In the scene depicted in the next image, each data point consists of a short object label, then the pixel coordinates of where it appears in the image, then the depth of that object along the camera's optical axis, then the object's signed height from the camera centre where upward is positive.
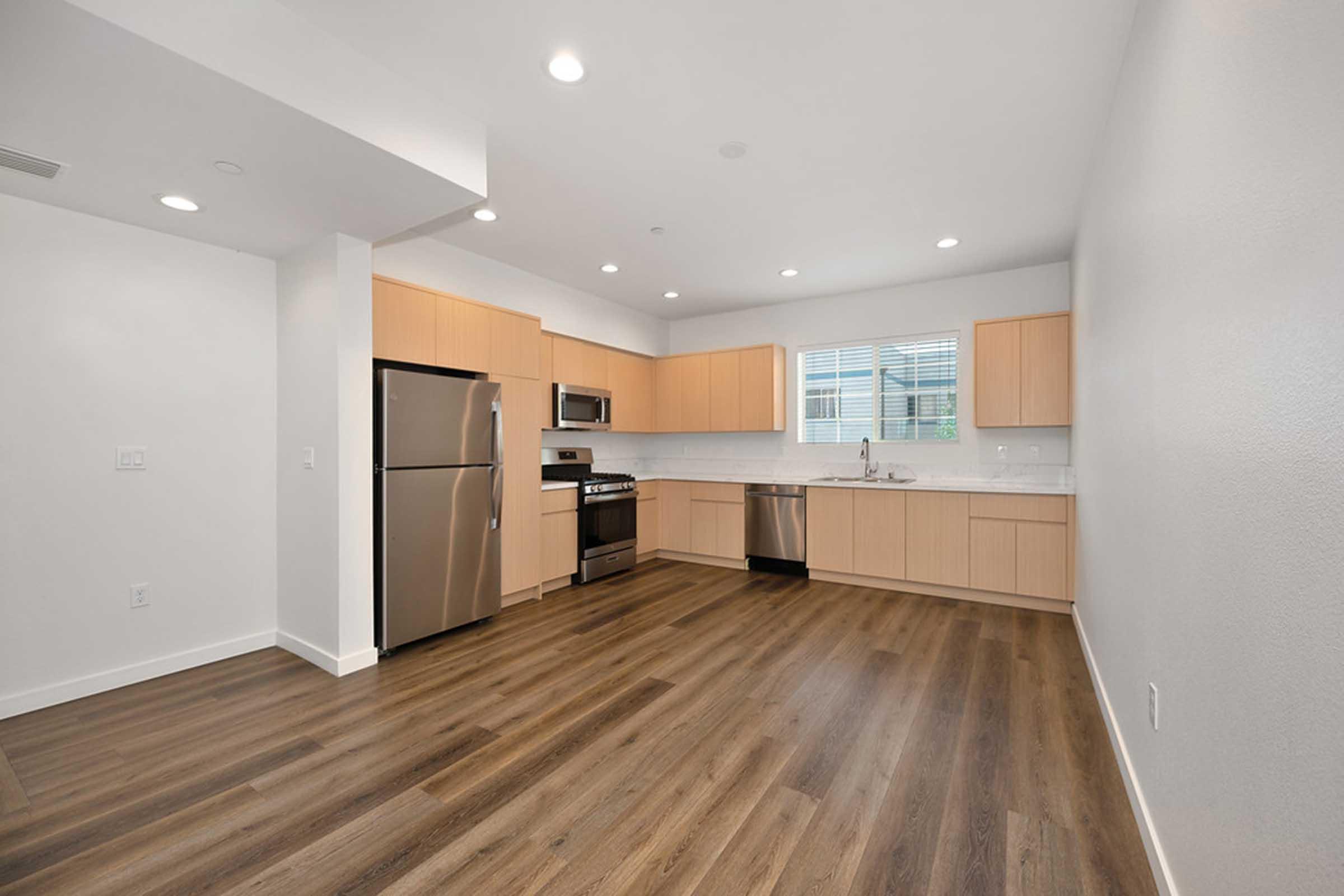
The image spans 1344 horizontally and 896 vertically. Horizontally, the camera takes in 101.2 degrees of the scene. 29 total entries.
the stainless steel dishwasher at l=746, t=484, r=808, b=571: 5.02 -0.73
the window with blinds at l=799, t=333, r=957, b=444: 4.99 +0.52
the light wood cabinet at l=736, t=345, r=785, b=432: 5.51 +0.58
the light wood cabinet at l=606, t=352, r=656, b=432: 5.76 +0.59
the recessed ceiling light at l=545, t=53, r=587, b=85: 2.15 +1.50
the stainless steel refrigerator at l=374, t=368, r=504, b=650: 3.28 -0.35
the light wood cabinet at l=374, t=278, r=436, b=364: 3.39 +0.79
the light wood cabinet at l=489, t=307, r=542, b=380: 4.09 +0.79
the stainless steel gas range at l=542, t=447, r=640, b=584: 4.89 -0.60
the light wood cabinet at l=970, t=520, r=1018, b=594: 4.06 -0.82
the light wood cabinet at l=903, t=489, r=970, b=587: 4.25 -0.72
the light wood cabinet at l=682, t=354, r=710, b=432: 5.93 +0.57
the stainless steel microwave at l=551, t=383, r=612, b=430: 4.94 +0.36
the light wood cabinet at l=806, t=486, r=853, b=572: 4.76 -0.73
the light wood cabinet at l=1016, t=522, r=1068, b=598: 3.88 -0.81
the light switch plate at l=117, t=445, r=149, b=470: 2.94 -0.05
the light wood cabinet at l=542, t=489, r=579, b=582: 4.56 -0.74
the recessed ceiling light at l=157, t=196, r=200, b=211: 2.66 +1.19
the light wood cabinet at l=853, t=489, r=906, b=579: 4.51 -0.72
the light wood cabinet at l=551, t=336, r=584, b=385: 5.05 +0.80
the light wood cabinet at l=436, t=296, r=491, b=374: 3.73 +0.78
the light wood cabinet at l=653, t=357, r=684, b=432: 6.14 +0.58
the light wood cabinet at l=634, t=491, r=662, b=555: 5.59 -0.81
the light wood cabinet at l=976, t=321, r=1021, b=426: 4.34 +0.57
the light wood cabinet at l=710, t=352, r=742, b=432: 5.73 +0.57
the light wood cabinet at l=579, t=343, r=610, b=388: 5.40 +0.79
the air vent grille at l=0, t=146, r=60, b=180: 2.21 +1.17
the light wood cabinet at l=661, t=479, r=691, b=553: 5.67 -0.71
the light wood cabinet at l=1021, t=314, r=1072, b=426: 4.14 +0.56
